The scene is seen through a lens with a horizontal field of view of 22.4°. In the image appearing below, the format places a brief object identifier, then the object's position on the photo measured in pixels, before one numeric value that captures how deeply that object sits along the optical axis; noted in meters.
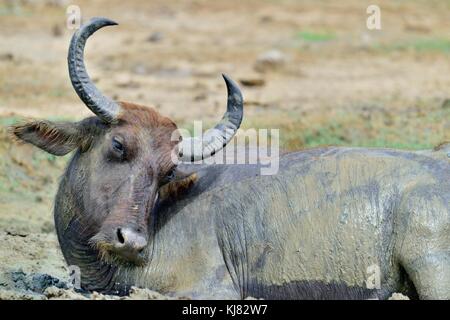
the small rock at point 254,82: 18.44
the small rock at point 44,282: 9.18
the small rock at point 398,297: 8.07
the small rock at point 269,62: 20.02
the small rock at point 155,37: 22.75
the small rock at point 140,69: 19.59
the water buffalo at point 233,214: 8.25
